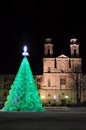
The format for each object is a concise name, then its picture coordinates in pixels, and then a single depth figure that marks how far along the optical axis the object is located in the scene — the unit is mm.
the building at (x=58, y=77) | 61225
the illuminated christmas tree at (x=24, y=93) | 26877
